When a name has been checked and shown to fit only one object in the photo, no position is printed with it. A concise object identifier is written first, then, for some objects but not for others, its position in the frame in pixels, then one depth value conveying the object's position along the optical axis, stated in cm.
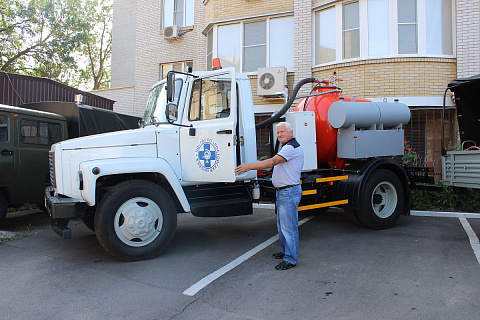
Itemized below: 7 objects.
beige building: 1003
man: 459
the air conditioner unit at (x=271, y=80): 1140
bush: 791
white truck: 479
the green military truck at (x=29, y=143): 652
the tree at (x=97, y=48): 2572
